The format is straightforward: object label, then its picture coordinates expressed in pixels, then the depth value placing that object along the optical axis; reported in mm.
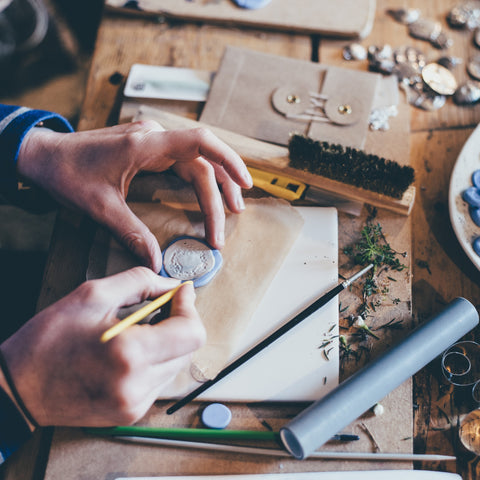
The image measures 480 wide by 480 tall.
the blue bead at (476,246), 881
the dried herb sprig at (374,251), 911
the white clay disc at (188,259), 866
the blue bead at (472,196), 920
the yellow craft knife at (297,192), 964
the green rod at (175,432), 759
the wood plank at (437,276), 805
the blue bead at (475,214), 906
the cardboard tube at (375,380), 714
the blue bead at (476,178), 946
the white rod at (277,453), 756
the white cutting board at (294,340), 795
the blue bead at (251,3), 1174
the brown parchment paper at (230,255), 828
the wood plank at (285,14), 1164
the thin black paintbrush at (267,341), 788
